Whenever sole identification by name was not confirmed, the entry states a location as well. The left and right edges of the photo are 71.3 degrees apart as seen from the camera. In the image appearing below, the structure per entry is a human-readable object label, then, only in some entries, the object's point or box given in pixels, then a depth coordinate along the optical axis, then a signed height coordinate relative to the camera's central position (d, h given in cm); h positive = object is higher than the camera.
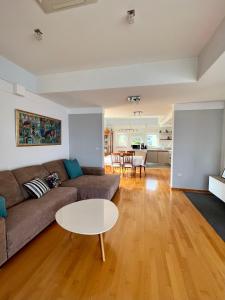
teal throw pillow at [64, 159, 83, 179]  385 -72
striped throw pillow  245 -77
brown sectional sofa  168 -92
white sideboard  307 -93
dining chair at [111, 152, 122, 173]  587 -73
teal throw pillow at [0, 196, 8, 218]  178 -80
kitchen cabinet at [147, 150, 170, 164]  838 -83
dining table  577 -74
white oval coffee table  165 -92
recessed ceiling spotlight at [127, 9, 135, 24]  155 +126
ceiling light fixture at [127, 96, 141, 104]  335 +92
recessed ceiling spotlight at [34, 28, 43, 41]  180 +124
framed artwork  285 +21
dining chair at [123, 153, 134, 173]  565 -70
